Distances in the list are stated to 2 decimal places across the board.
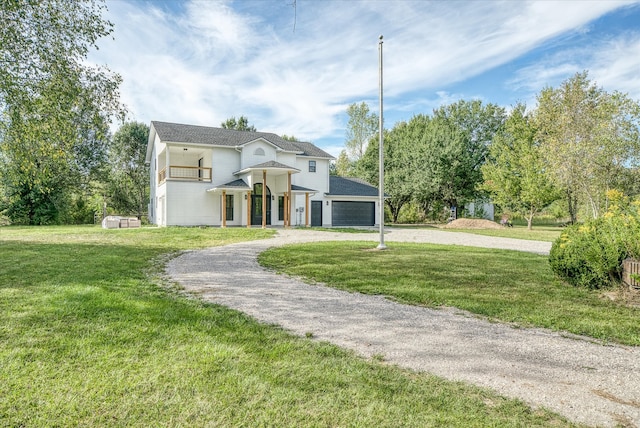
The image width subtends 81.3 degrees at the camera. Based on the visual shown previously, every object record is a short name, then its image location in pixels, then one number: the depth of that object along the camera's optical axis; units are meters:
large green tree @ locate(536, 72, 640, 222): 19.95
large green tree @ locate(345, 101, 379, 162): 45.88
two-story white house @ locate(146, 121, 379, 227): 22.81
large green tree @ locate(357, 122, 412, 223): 33.91
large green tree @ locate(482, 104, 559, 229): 25.11
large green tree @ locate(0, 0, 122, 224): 8.09
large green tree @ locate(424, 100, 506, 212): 32.28
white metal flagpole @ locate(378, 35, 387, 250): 11.91
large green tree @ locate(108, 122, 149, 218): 35.91
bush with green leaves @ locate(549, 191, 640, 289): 6.10
